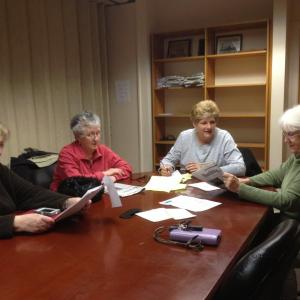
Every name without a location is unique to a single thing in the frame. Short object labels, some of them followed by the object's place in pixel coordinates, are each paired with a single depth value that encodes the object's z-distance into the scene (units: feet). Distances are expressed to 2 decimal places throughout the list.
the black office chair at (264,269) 3.38
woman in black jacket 5.97
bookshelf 12.87
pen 8.81
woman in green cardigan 6.23
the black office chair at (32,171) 9.28
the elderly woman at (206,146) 9.01
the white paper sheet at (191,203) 6.19
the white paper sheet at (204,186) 7.39
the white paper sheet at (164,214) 5.66
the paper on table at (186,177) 8.14
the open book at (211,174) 6.74
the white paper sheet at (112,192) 5.90
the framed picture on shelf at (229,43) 13.10
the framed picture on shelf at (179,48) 13.87
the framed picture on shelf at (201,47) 13.44
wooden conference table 3.53
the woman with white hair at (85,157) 8.30
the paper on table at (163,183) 7.54
